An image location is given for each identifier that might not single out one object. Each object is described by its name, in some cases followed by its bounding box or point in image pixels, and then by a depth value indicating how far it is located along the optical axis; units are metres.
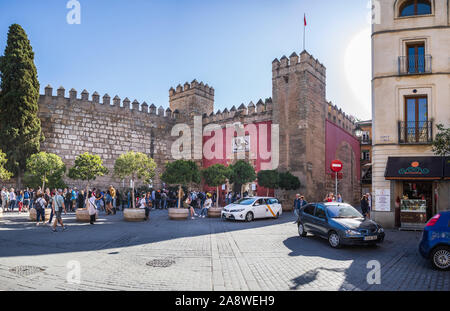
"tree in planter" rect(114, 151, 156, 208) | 16.73
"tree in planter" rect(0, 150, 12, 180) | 18.12
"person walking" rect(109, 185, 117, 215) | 18.68
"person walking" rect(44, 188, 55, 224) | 15.87
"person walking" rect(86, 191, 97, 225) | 13.75
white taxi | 16.08
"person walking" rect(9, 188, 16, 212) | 19.22
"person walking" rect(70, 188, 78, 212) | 20.50
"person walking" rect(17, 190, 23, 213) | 19.24
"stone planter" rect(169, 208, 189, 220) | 16.38
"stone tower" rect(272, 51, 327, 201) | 24.77
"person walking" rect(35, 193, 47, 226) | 12.98
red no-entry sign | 16.08
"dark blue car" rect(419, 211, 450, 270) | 6.78
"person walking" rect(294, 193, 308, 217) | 17.05
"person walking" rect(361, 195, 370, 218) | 16.08
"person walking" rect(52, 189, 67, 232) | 11.91
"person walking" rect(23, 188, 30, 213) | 20.06
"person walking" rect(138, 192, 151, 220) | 15.90
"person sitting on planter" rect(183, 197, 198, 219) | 16.83
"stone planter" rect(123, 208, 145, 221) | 15.27
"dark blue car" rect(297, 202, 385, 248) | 8.98
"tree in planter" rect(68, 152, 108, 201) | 17.41
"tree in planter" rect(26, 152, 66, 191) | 19.05
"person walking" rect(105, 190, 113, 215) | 19.12
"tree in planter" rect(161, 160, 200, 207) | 17.41
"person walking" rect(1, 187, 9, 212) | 18.88
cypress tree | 21.48
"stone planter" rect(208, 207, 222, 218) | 18.12
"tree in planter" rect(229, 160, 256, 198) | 22.42
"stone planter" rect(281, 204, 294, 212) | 24.42
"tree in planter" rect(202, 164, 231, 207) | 19.81
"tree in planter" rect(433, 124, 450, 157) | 10.75
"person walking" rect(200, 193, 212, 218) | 18.05
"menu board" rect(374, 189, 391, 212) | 14.03
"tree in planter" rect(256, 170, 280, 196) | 23.47
